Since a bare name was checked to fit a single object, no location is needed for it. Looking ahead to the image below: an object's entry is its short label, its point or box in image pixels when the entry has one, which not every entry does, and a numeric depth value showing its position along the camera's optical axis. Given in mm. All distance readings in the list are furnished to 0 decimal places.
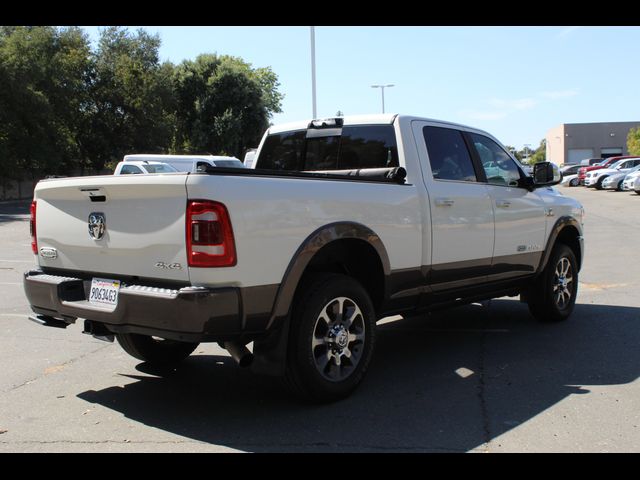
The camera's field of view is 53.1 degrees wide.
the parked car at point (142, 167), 23344
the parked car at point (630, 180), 30991
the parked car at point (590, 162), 50406
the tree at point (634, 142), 56625
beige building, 79500
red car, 41131
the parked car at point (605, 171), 36375
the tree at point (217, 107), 46844
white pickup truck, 3709
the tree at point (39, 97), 32219
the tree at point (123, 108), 41969
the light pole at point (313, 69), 27794
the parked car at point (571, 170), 48003
